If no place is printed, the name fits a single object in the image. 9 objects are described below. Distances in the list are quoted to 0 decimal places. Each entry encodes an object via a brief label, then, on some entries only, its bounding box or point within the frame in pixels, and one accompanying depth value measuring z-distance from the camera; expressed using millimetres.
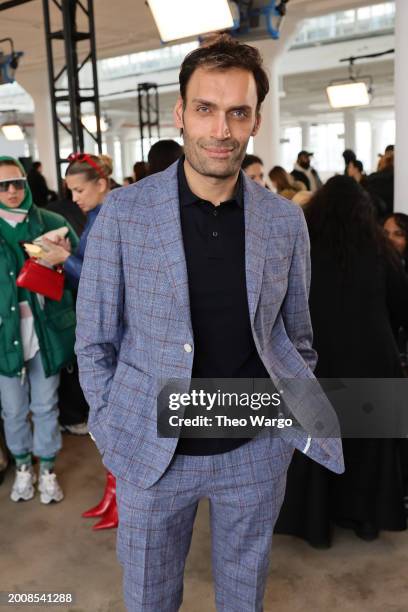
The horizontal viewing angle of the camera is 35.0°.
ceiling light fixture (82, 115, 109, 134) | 10555
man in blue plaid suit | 1418
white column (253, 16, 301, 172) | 9633
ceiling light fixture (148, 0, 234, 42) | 4156
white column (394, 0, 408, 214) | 4176
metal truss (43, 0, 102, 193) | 6137
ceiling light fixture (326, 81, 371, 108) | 9297
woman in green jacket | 2797
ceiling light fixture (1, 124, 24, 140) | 17500
